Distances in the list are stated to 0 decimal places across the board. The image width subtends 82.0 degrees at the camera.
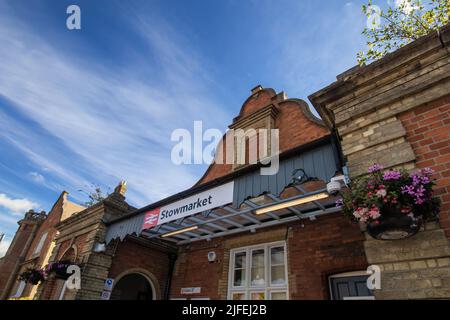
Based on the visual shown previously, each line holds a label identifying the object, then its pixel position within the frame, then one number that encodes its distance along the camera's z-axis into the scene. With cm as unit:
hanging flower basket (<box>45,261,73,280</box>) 805
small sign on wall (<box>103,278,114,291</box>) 830
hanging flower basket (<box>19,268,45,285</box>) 905
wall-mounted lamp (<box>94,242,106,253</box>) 837
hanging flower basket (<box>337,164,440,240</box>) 256
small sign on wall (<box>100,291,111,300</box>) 819
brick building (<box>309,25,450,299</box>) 272
